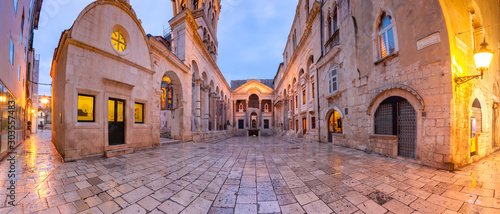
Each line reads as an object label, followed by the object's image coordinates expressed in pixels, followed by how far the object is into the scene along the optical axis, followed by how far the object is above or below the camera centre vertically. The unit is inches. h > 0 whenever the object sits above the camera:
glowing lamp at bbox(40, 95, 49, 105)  465.9 +36.5
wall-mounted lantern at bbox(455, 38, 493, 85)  178.5 +58.6
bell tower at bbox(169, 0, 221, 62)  482.0 +375.7
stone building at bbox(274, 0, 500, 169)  195.2 +47.0
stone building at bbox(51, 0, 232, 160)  231.3 +50.8
